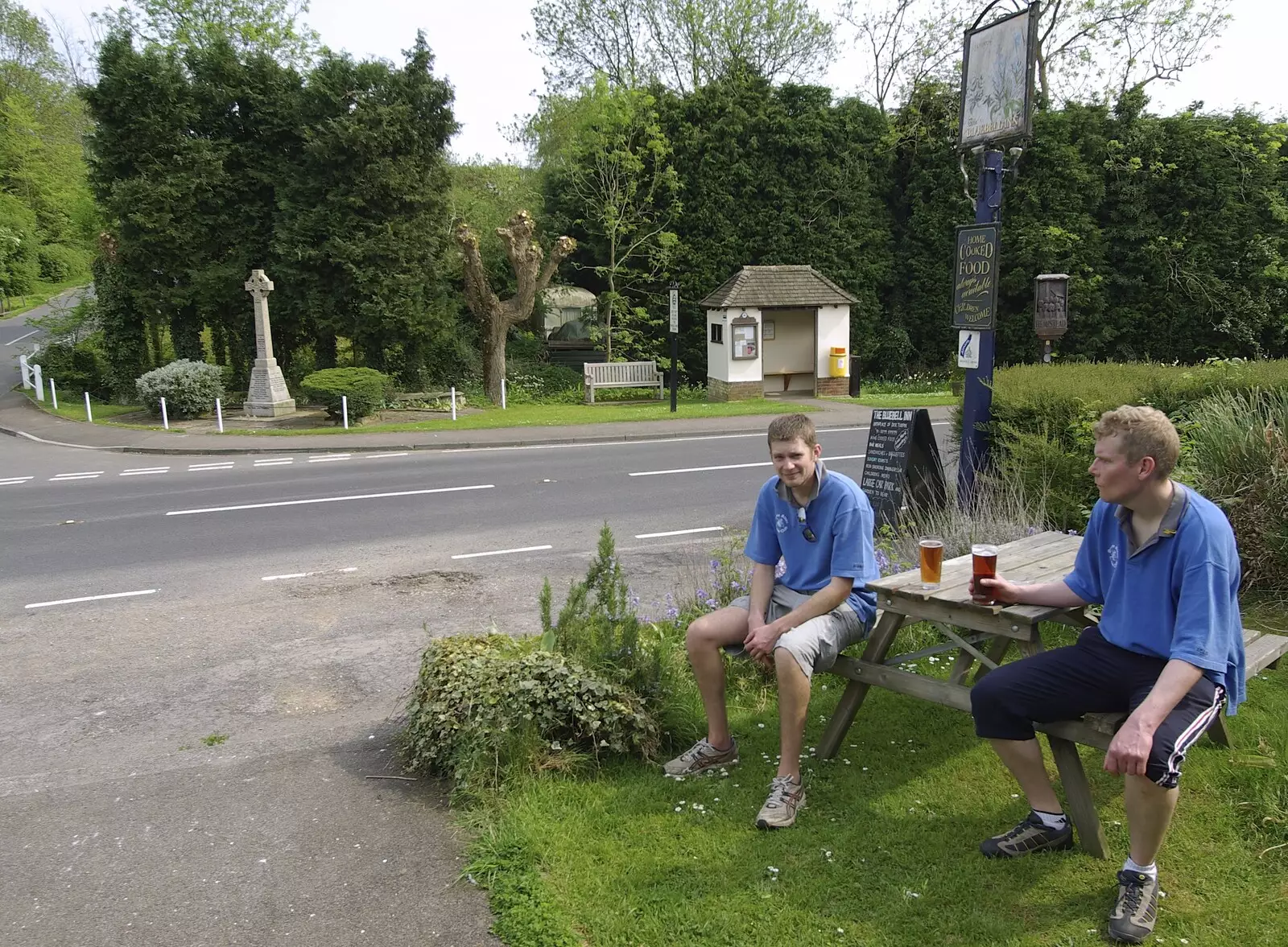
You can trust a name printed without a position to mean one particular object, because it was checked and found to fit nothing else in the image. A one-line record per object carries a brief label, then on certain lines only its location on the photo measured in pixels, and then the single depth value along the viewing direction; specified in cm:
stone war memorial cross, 2055
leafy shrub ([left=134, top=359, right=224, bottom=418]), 2016
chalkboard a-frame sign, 730
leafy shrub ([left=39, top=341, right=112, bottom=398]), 2462
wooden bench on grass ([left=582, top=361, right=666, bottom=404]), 2383
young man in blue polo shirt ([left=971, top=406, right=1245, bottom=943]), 278
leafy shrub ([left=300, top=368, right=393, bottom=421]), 1922
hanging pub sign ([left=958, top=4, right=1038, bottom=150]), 688
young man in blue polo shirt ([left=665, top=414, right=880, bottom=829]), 377
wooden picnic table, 314
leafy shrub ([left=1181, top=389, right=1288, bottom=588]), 555
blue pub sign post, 696
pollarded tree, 2188
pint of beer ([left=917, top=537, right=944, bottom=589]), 368
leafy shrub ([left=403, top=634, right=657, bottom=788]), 380
